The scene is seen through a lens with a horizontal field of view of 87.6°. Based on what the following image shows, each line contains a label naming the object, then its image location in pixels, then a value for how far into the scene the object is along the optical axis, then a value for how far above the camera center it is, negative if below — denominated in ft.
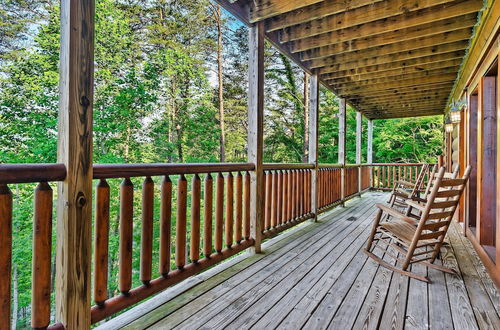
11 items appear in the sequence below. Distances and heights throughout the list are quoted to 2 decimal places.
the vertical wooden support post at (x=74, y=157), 3.82 +0.10
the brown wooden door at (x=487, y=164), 8.27 +0.05
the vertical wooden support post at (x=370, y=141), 27.96 +2.58
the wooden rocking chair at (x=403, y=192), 12.51 -1.28
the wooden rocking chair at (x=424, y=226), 6.86 -1.76
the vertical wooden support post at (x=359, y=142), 23.68 +2.20
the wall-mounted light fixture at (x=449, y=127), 16.48 +2.47
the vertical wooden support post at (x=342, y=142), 18.58 +1.71
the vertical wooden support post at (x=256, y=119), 8.90 +1.56
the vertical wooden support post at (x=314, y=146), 13.94 +1.01
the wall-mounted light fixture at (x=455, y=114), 13.07 +2.60
